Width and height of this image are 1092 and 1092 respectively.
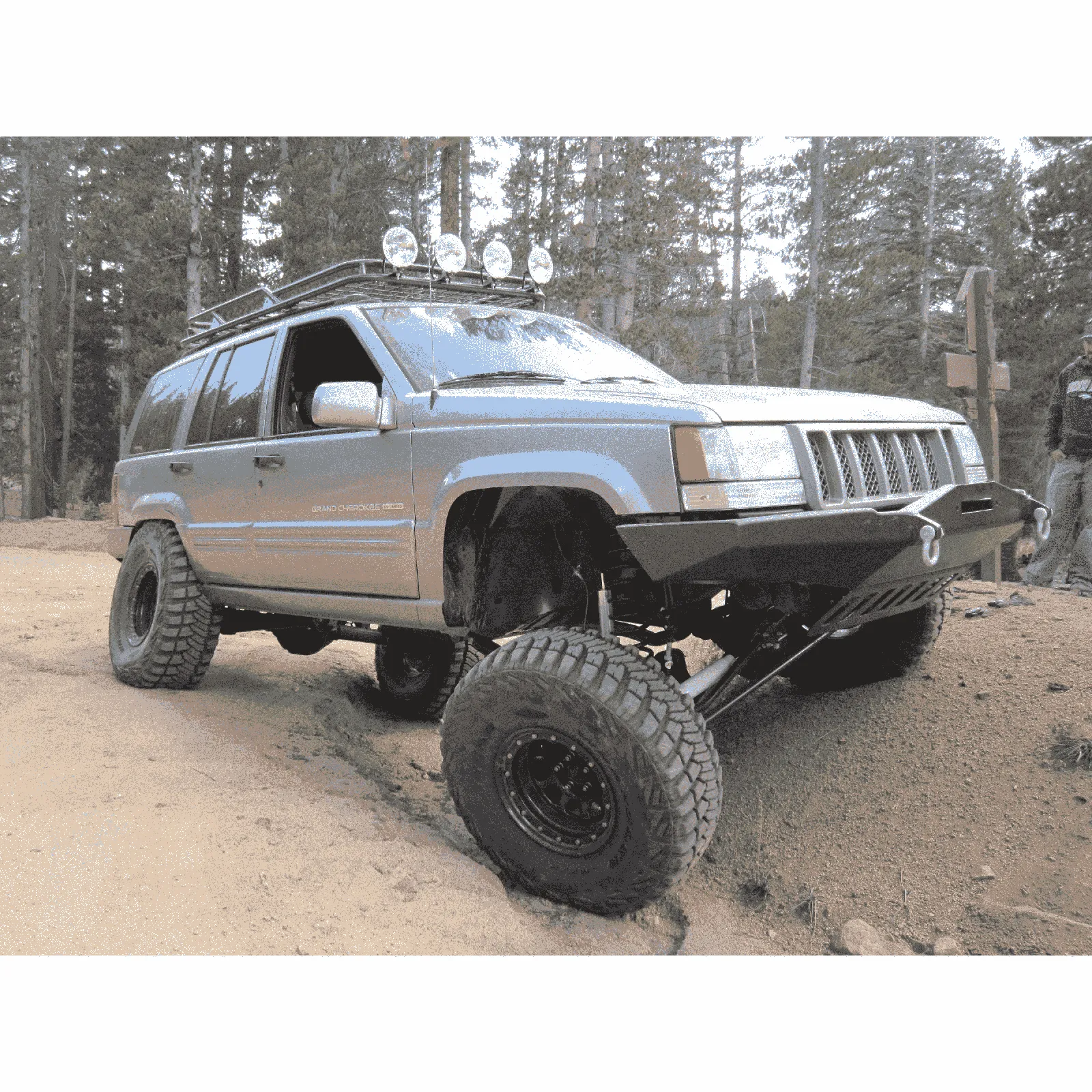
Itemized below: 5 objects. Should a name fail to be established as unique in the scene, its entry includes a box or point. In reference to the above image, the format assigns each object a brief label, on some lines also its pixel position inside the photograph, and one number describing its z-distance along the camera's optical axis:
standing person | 5.86
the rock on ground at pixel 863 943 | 2.50
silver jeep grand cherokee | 2.17
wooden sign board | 5.67
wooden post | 5.57
